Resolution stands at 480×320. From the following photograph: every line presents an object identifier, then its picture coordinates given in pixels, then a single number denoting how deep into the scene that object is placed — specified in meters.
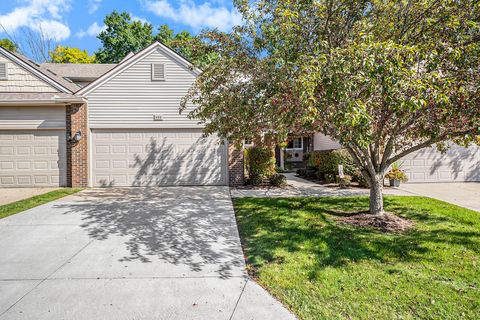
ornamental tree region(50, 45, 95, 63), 26.92
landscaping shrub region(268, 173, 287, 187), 10.88
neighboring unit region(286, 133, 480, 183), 11.52
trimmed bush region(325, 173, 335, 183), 11.67
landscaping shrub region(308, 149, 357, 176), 11.22
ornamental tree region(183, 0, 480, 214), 3.78
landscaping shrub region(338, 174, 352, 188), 10.65
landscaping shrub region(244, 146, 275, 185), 11.16
